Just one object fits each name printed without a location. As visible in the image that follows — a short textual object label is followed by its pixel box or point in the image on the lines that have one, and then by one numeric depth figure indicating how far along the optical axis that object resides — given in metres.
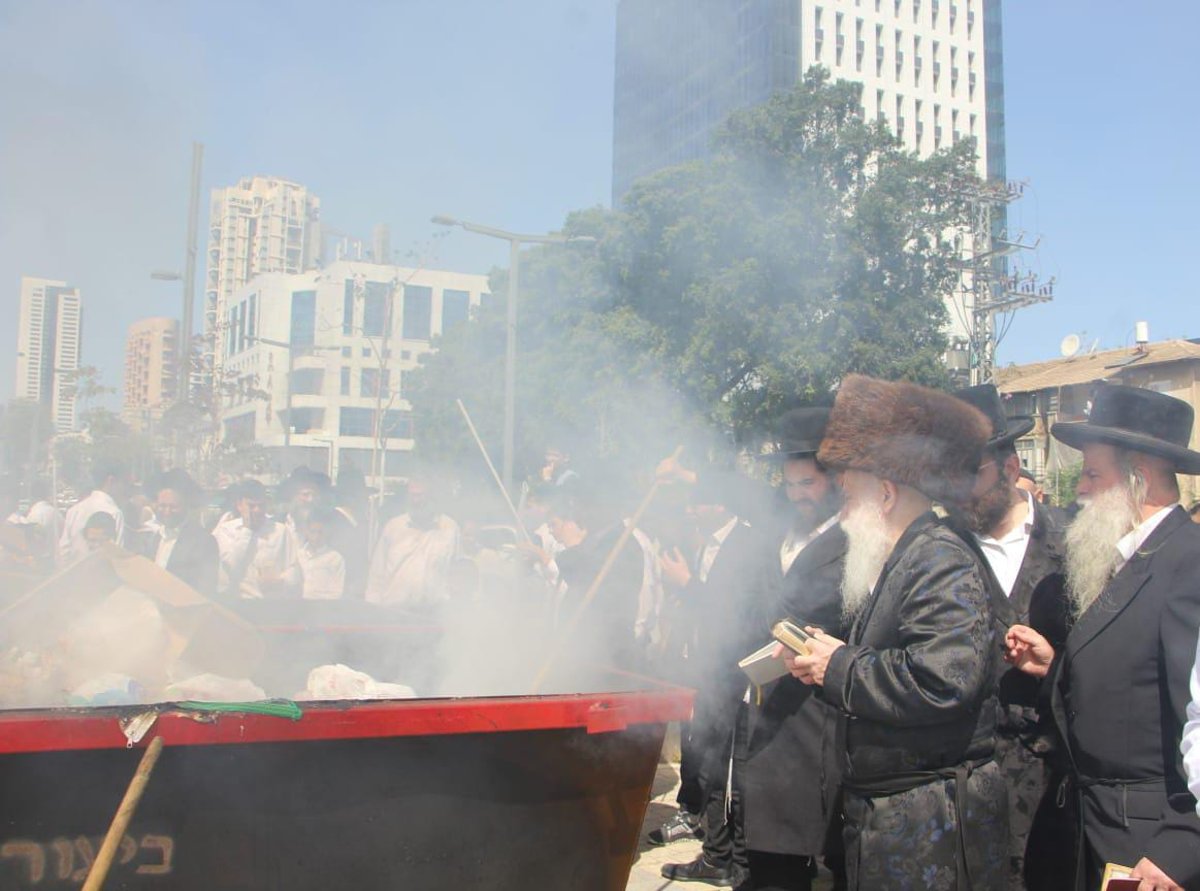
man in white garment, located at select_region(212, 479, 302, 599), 6.15
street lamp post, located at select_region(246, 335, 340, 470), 14.75
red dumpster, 1.79
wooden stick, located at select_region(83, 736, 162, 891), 1.72
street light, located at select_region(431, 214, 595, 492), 10.10
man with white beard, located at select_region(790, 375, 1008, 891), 1.92
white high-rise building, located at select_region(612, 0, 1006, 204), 52.94
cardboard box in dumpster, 3.15
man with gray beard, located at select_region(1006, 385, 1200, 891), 1.92
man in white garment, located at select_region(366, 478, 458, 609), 5.92
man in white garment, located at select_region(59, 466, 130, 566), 6.13
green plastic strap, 1.83
